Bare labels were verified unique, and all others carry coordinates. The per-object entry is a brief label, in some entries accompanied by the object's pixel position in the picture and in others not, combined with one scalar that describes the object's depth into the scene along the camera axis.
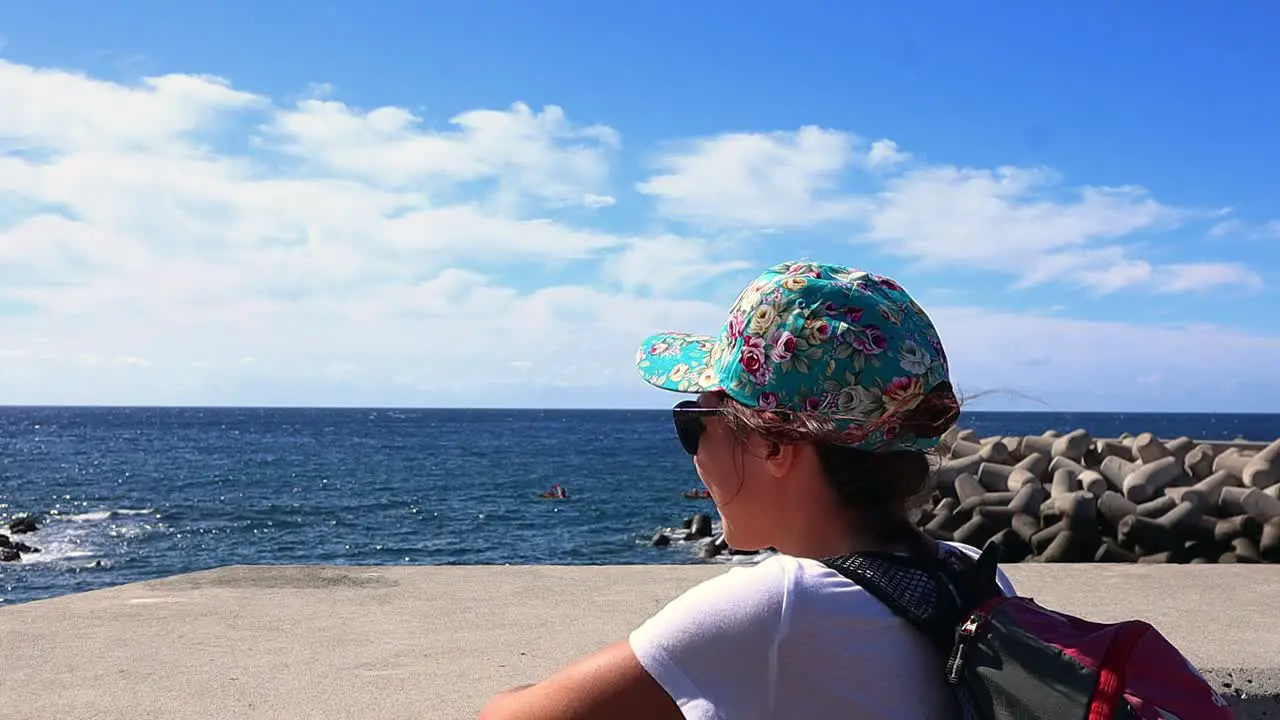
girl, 1.46
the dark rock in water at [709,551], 20.27
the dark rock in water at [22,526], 28.75
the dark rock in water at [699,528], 24.55
